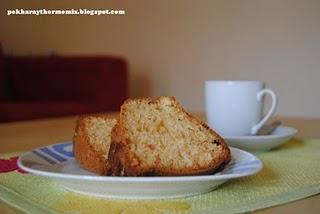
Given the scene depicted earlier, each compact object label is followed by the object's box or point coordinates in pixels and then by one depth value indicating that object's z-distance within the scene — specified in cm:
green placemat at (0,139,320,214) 37
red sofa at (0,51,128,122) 253
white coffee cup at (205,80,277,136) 77
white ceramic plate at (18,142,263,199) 38
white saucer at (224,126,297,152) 67
